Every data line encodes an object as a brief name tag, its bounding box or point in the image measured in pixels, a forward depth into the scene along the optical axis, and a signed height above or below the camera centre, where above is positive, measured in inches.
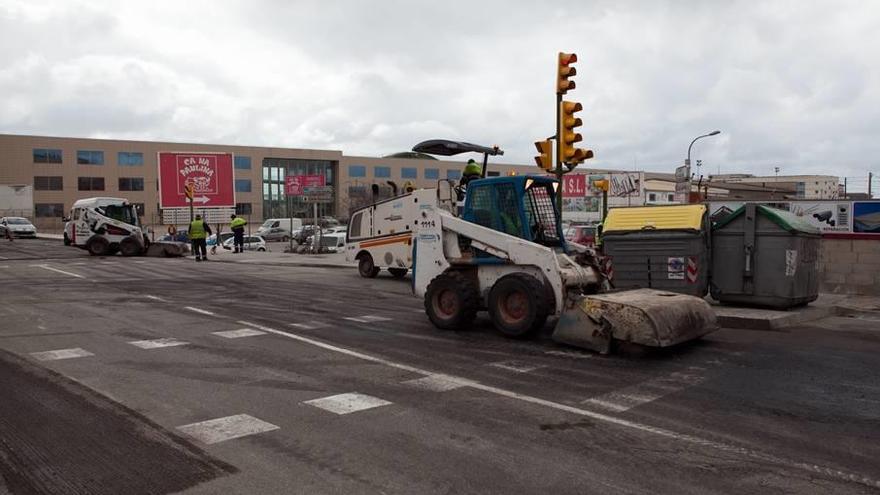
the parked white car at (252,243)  1524.4 -49.5
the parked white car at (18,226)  1749.5 -14.7
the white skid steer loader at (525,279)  307.1 -30.2
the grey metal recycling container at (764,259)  444.1 -23.0
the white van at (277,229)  2197.3 -23.7
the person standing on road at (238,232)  1150.5 -17.7
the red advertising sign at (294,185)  1336.1 +78.1
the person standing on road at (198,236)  1008.2 -21.7
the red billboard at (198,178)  1407.5 +94.4
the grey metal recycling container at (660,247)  457.1 -16.1
